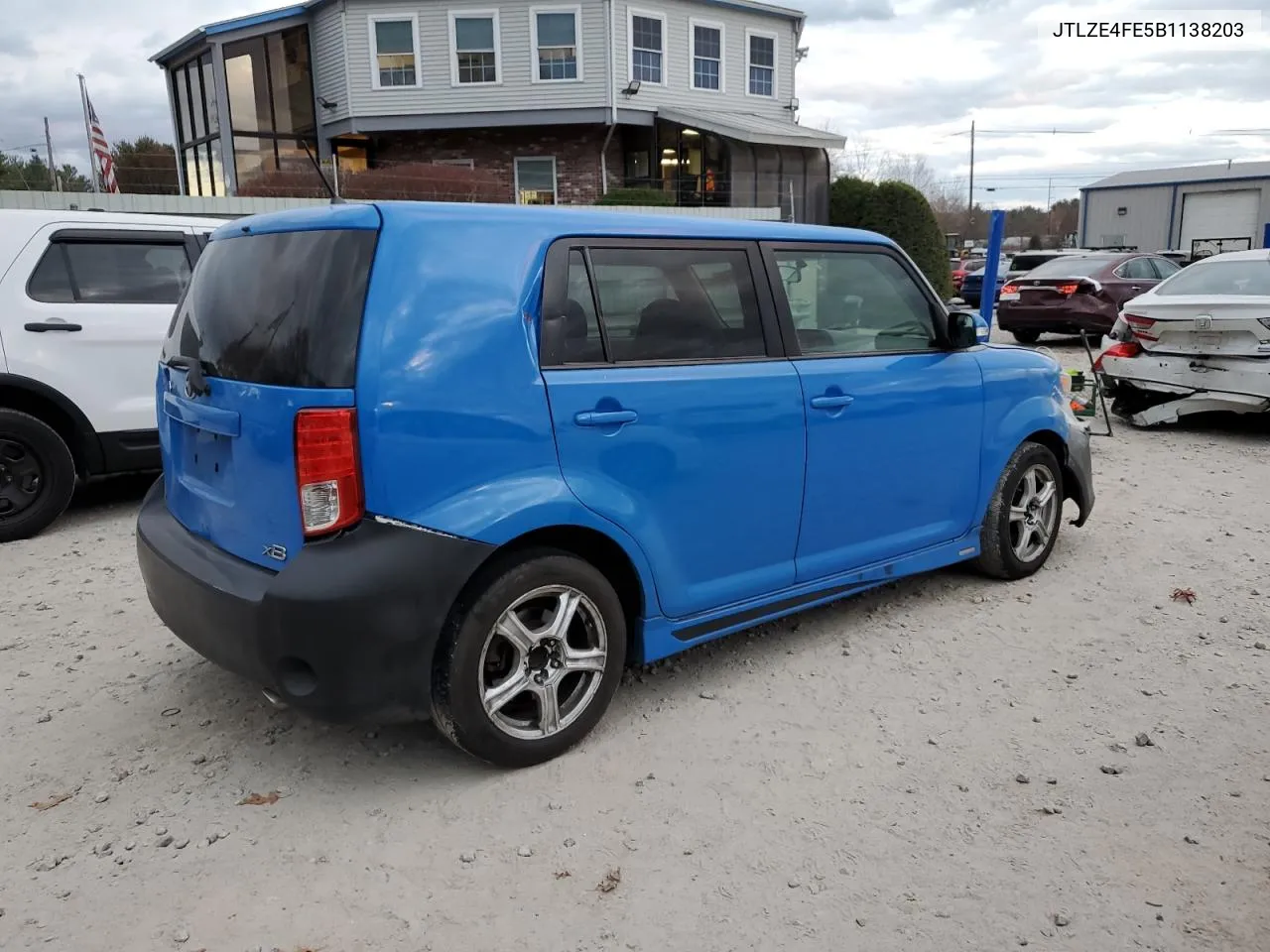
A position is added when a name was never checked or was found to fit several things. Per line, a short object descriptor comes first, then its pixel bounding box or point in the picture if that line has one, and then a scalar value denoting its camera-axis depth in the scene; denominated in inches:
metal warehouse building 1583.4
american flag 588.4
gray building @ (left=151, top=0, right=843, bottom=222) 911.7
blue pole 302.7
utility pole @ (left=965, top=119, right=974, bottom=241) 2635.1
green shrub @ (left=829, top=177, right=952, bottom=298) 806.5
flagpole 652.1
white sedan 321.1
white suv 231.8
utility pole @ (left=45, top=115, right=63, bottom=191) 1745.7
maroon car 569.9
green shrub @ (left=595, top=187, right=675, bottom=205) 791.0
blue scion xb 112.0
